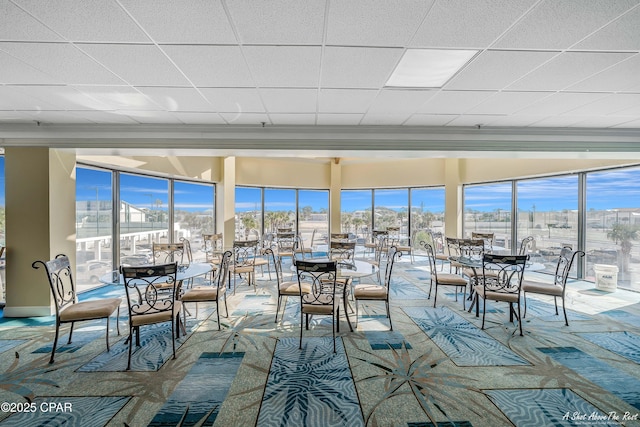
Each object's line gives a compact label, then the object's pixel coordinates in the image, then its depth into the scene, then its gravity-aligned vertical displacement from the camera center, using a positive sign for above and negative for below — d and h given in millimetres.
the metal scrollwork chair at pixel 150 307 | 2811 -1096
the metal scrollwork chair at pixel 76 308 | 3015 -1113
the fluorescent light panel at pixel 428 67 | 2418 +1424
